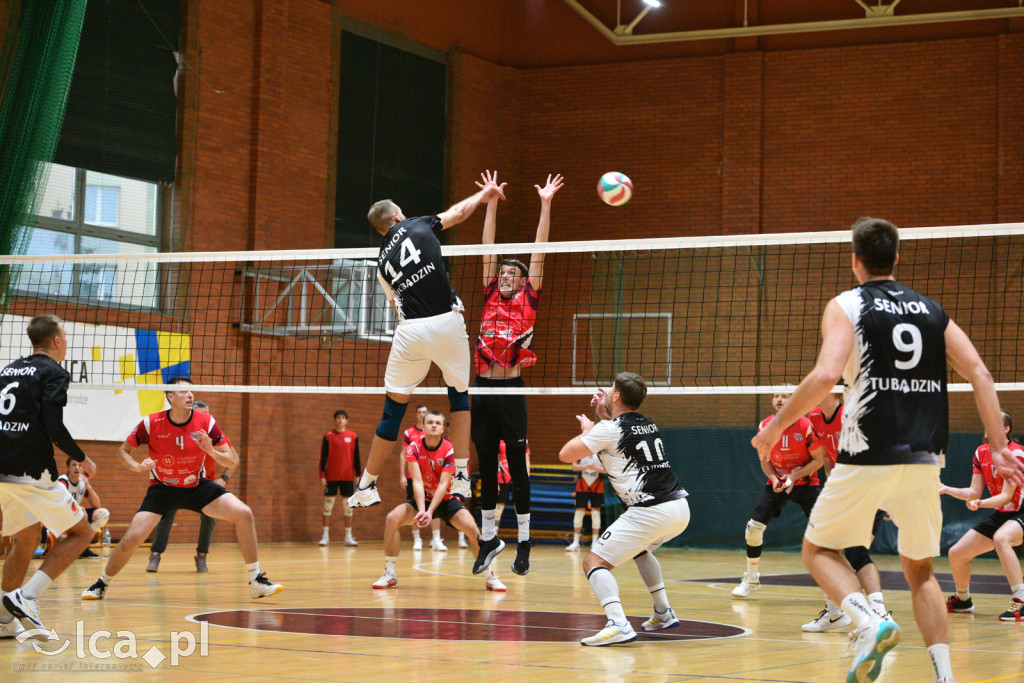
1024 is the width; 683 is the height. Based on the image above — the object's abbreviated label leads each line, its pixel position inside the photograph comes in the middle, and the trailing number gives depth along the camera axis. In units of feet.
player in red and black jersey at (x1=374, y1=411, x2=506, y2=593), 36.99
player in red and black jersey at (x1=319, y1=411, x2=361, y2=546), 63.93
